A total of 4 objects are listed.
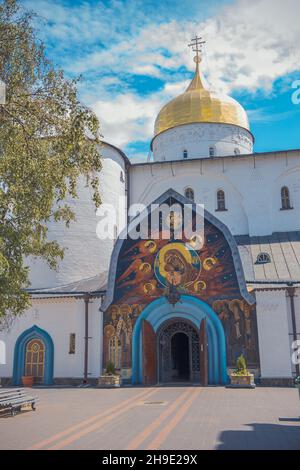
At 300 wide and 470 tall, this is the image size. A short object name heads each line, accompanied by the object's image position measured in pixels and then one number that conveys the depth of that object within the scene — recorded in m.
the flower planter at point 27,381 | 18.84
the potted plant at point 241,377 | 16.02
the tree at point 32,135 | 9.99
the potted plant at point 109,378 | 17.23
